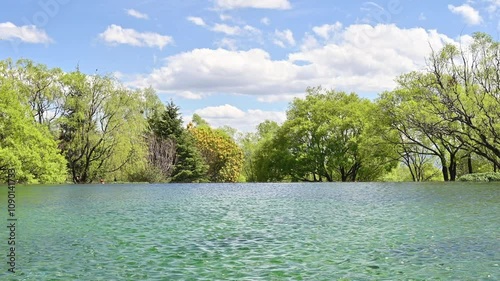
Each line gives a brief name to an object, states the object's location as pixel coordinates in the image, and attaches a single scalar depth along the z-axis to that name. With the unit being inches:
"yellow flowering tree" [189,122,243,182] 3088.1
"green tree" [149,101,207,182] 2621.8
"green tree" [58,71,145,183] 2269.9
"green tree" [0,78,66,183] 1777.8
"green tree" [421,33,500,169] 1868.8
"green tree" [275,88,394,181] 2598.4
